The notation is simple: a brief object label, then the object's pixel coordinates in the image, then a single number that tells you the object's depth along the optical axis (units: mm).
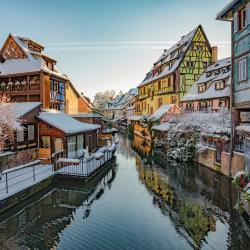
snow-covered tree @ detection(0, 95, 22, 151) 16031
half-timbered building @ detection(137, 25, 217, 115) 37031
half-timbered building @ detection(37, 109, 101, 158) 19873
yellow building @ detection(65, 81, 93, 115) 31280
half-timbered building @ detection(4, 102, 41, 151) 17922
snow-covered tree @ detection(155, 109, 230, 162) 22078
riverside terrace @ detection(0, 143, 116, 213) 12344
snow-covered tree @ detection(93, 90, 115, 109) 101869
